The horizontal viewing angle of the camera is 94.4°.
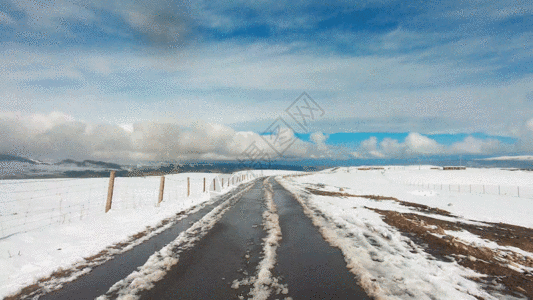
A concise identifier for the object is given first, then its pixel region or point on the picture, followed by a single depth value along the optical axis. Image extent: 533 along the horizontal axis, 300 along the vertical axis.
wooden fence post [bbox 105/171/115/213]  11.80
